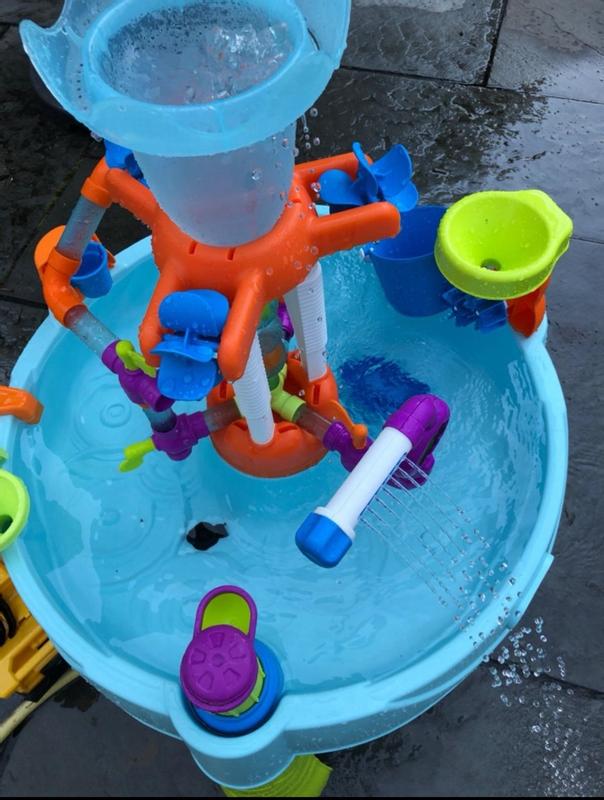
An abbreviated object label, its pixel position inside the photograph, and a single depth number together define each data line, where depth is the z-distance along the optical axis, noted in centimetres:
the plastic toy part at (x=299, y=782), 125
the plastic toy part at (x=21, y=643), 129
